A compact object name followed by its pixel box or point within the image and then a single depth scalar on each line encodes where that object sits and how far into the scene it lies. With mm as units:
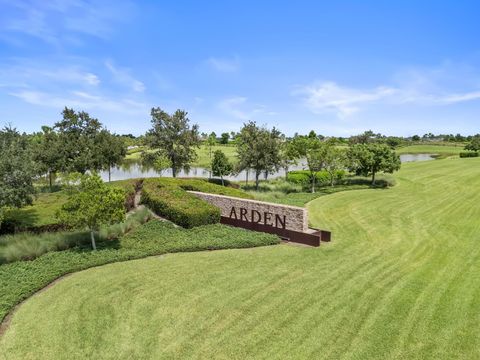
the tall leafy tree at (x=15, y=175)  14914
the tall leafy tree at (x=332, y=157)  32438
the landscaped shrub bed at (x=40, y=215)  16875
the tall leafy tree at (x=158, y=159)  35625
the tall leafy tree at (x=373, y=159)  34281
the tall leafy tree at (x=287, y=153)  33375
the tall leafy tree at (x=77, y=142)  31703
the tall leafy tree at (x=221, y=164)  36062
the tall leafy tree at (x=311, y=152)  32438
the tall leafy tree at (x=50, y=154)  31203
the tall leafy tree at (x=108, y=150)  33688
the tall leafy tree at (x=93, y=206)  14500
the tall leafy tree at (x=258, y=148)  31828
